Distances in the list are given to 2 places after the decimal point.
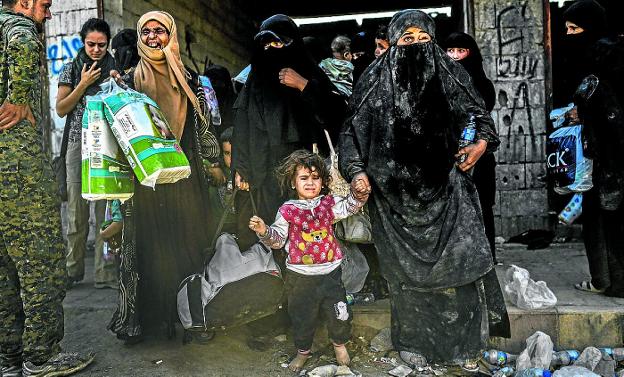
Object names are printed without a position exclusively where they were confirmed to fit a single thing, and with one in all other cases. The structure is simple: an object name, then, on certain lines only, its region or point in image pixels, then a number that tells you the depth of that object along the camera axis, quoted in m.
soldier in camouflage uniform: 2.61
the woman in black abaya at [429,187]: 2.82
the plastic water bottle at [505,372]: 2.90
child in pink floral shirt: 2.87
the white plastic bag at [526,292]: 3.21
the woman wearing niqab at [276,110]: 3.15
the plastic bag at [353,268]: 3.25
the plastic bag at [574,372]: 2.74
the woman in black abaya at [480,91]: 3.72
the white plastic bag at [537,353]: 2.94
